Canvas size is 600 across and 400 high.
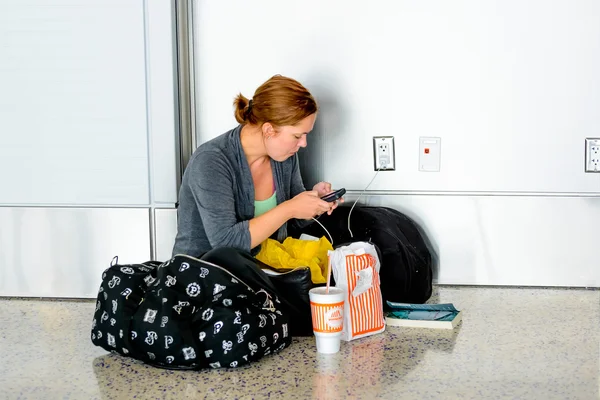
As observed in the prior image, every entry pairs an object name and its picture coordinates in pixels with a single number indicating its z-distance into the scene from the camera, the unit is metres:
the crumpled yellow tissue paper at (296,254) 2.21
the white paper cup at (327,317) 1.87
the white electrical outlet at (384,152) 2.62
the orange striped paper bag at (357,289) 2.00
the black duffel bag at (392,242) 2.38
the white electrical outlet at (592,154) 2.54
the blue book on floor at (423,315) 2.17
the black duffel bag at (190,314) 1.77
